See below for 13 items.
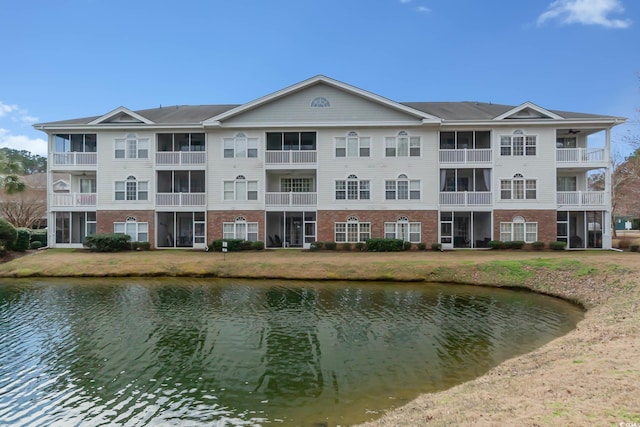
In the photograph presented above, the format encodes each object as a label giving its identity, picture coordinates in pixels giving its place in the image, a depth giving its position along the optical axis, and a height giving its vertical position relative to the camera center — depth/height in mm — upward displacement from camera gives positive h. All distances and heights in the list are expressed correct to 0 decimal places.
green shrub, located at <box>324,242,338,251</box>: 27297 -2022
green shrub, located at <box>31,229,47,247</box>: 30288 -1482
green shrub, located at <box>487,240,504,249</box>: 26812 -1872
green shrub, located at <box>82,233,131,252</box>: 26641 -1677
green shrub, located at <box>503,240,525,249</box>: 26647 -1866
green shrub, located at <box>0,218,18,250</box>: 25422 -1053
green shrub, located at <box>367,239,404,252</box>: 26547 -1907
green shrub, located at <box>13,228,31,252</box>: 27206 -1560
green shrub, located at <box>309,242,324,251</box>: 27266 -2021
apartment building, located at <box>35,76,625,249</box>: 27453 +3683
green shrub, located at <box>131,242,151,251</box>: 27812 -2037
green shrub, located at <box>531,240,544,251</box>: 26688 -2007
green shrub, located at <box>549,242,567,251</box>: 26344 -1983
